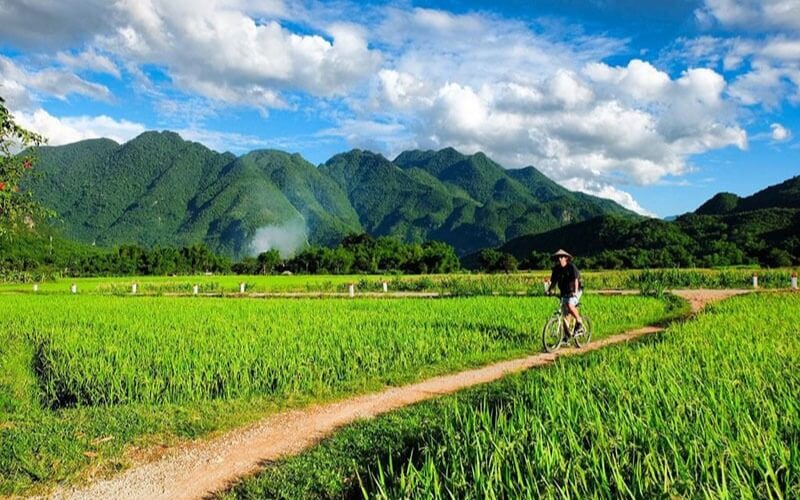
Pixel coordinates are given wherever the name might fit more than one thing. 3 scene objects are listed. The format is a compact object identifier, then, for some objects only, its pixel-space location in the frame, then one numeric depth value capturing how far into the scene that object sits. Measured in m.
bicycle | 13.17
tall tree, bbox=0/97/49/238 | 7.39
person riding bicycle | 12.88
